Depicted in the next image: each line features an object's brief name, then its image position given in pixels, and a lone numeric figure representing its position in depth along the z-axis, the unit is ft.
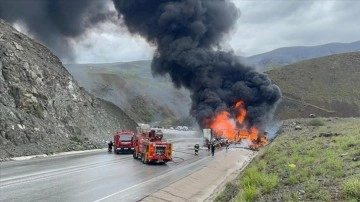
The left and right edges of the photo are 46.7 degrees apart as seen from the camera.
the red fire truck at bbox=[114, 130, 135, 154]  142.82
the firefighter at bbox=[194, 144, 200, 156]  133.18
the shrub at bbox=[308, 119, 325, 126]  200.13
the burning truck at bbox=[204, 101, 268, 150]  158.92
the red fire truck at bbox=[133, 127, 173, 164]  102.99
